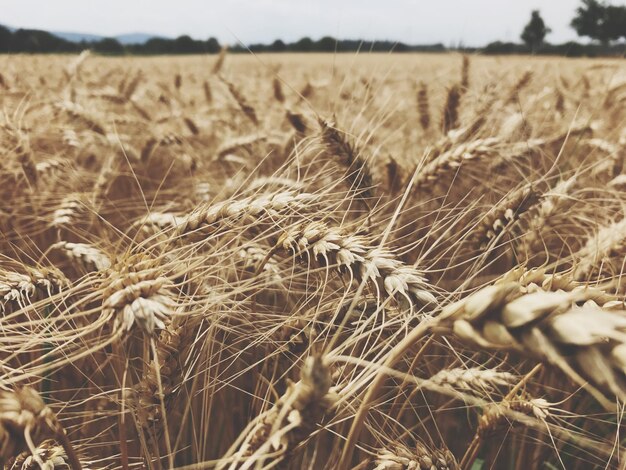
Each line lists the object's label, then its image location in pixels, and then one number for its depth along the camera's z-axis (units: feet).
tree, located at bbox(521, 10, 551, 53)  164.94
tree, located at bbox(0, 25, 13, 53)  75.61
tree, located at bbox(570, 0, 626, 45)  152.25
